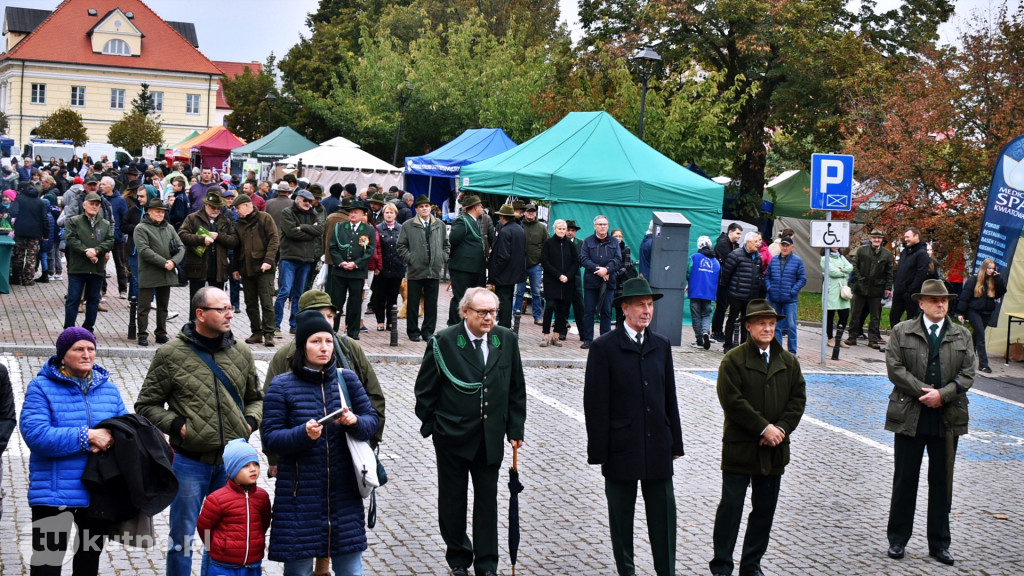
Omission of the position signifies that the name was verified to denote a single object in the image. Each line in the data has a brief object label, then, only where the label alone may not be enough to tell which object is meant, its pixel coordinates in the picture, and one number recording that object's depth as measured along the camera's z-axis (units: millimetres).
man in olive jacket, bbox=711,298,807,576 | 7316
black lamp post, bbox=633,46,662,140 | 23375
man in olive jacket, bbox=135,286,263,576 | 6199
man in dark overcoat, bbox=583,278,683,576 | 7016
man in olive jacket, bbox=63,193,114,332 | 13898
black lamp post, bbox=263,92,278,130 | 48794
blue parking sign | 16328
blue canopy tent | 27766
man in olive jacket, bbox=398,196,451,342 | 15492
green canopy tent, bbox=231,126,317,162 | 39469
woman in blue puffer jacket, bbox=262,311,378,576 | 5719
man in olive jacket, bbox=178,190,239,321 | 14172
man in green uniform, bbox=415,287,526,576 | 7059
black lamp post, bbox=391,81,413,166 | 38094
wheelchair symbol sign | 16266
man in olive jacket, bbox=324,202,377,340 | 14844
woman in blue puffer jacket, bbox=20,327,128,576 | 5711
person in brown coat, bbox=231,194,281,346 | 14406
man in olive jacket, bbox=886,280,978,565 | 8086
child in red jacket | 5652
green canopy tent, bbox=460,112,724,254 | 19875
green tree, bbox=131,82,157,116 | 75438
